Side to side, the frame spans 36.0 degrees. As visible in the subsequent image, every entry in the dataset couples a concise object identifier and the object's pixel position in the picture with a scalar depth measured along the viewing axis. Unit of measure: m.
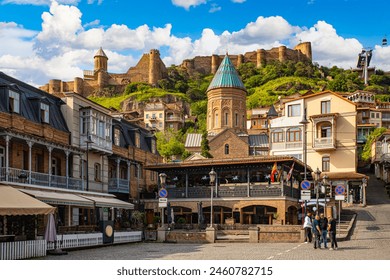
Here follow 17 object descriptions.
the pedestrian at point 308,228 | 24.98
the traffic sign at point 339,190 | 26.21
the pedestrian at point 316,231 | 21.42
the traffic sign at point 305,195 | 24.88
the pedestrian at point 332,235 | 21.17
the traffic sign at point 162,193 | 27.11
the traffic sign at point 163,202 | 26.68
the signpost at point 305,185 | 25.02
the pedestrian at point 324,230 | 21.78
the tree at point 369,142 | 67.49
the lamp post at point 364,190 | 44.41
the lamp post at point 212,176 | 29.42
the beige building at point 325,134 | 49.97
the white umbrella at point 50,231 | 20.00
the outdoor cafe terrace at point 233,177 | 34.91
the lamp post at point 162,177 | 30.70
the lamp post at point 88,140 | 31.37
